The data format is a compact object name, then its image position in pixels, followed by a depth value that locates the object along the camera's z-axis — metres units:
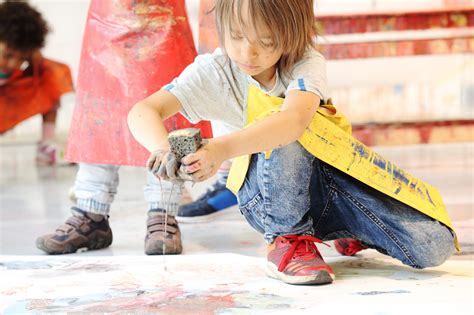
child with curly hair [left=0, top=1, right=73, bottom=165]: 6.42
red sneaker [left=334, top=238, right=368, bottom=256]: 3.29
